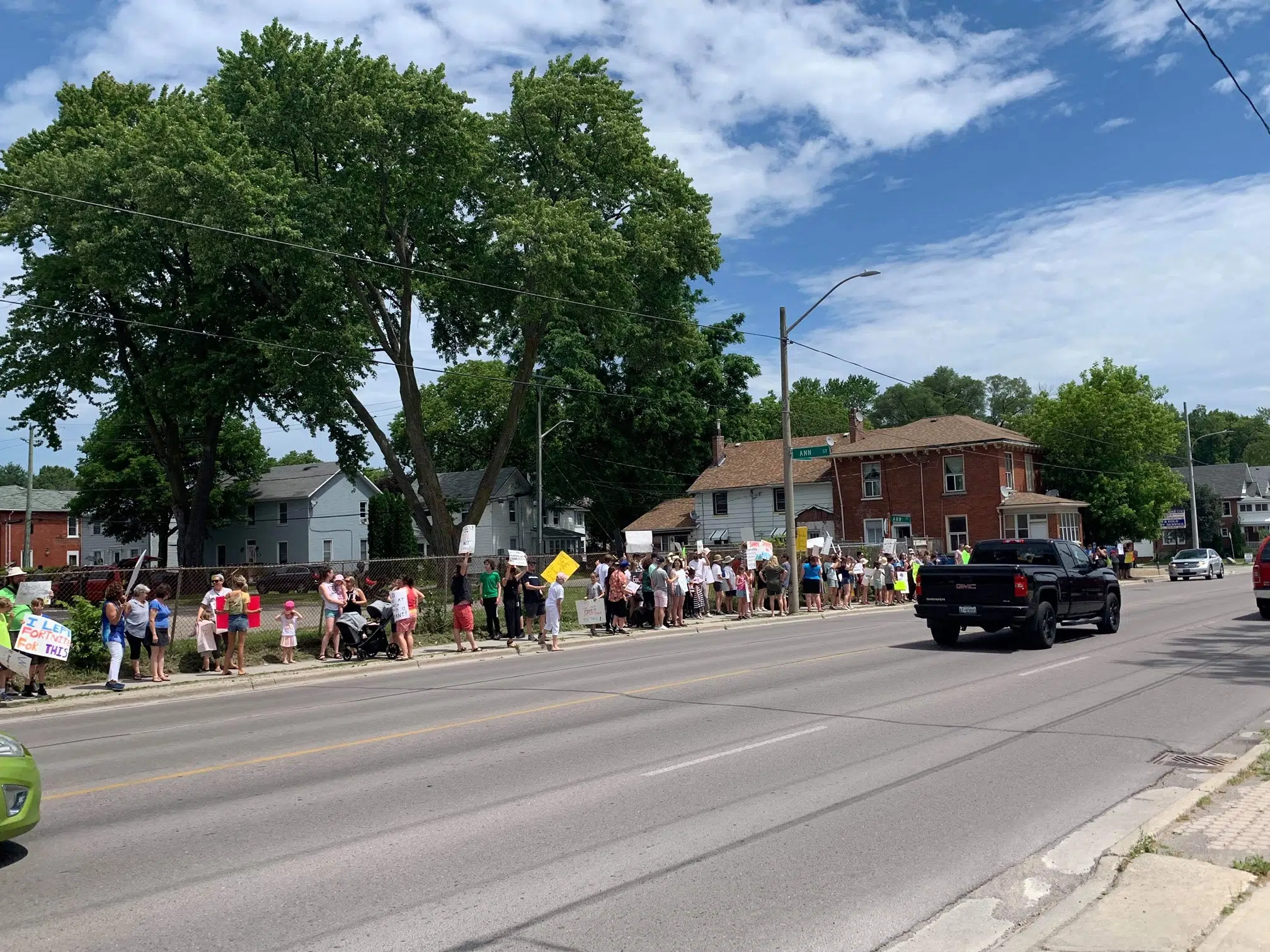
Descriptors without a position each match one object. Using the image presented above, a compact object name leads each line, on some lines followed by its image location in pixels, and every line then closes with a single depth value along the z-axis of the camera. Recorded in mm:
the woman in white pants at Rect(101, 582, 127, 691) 16484
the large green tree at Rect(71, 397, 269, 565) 67000
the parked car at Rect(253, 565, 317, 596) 32531
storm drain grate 8984
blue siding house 72250
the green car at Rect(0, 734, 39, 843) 6504
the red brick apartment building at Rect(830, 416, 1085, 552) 53375
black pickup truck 18203
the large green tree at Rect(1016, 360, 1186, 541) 58156
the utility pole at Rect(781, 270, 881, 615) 31328
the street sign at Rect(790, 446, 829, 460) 30938
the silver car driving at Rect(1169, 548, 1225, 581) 49844
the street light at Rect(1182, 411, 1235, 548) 60250
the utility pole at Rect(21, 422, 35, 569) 54094
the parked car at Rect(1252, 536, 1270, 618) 24375
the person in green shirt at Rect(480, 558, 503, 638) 23422
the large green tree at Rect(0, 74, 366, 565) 34188
